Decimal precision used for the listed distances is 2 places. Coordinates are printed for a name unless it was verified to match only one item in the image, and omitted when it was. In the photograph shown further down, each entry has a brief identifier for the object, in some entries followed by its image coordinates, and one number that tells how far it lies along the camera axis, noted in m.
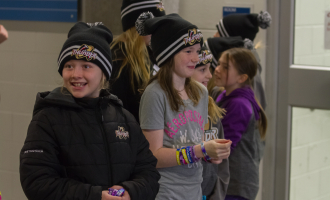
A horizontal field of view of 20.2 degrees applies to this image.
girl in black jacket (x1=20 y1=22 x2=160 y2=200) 3.68
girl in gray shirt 4.08
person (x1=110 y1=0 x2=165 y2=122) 4.33
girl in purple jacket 4.77
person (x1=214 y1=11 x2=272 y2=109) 5.39
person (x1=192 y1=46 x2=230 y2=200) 4.44
